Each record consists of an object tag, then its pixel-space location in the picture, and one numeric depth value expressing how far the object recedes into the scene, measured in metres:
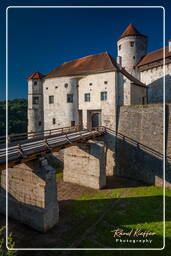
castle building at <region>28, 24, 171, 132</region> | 21.98
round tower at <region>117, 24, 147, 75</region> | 36.64
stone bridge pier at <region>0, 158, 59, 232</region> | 10.10
